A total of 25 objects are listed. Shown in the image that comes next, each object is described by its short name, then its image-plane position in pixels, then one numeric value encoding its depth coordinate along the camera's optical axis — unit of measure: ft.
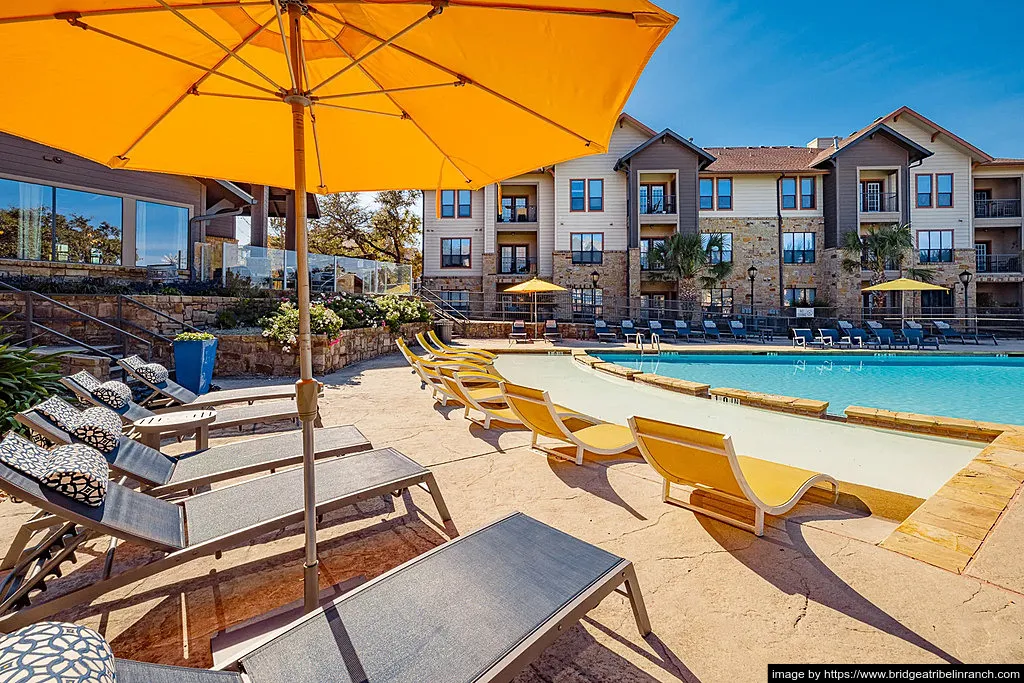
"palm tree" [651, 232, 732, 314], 75.10
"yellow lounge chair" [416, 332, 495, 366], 28.92
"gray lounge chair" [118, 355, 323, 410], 18.16
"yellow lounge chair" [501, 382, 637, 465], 12.67
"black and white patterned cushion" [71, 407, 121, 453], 10.03
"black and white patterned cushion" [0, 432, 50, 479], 6.57
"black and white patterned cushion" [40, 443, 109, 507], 6.79
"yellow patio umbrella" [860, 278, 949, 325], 59.62
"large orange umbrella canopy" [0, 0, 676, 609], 6.68
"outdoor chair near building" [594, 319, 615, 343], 62.44
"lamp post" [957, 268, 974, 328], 76.28
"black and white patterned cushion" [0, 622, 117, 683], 3.02
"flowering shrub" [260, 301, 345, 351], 30.01
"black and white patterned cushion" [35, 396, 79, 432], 9.98
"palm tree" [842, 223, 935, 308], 71.72
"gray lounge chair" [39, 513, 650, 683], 4.79
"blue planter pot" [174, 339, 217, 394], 23.59
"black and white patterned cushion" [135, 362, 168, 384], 18.42
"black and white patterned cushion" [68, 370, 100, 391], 14.44
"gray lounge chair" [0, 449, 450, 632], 6.31
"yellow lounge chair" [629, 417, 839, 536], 8.82
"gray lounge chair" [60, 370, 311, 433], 13.82
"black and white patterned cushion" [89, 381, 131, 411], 14.29
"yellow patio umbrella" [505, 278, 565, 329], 58.65
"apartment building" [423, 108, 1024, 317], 80.84
